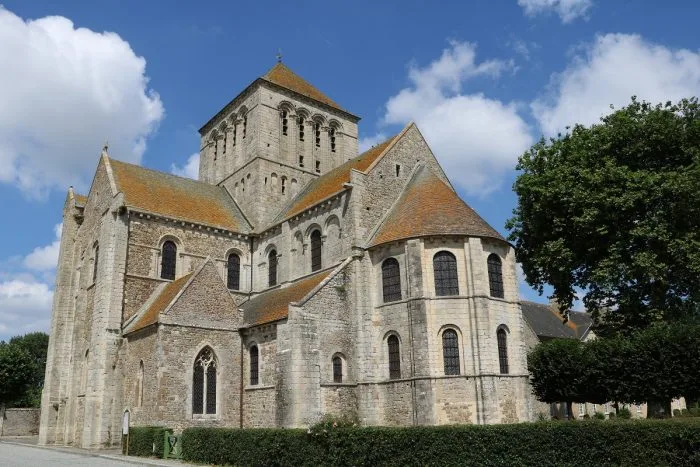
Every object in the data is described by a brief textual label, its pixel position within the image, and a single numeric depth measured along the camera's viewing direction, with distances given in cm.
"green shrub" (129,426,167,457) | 2133
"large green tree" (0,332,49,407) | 4803
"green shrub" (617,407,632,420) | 3907
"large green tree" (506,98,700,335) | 2350
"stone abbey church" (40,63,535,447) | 2295
